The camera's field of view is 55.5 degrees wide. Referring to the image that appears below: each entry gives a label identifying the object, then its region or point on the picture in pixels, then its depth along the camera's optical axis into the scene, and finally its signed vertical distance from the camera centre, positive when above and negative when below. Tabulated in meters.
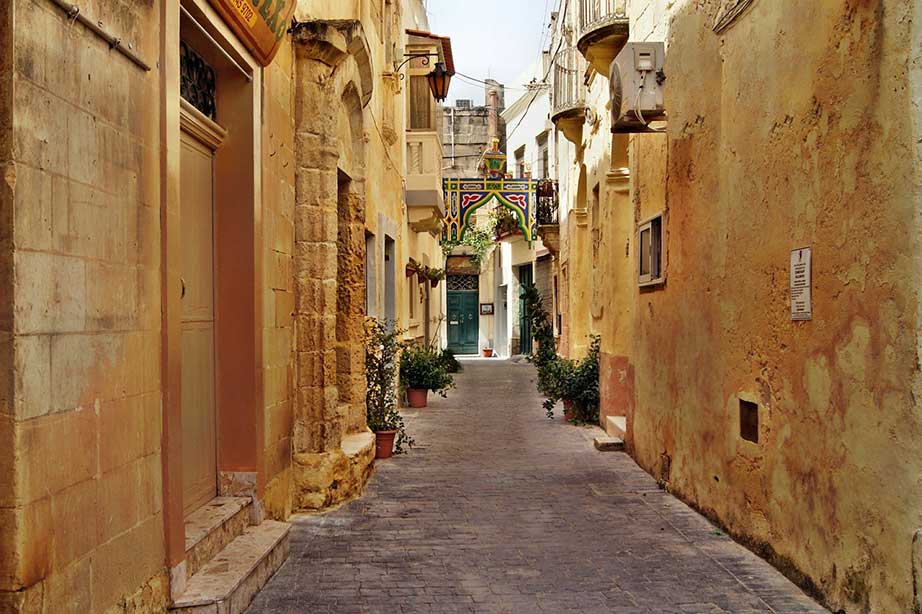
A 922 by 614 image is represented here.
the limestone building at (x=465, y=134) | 33.50 +6.84
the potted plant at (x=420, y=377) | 13.76 -1.01
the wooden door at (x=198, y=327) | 4.62 -0.06
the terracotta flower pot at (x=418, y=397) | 13.85 -1.33
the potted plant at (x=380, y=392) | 8.61 -0.78
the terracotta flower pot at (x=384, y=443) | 8.70 -1.29
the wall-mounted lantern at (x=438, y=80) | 13.05 +3.51
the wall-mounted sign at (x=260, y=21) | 4.59 +1.61
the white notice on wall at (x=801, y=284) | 4.33 +0.12
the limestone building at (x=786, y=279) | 3.54 +0.16
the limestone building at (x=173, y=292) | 2.63 +0.11
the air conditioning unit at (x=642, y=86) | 6.93 +1.79
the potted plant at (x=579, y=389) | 11.27 -1.01
